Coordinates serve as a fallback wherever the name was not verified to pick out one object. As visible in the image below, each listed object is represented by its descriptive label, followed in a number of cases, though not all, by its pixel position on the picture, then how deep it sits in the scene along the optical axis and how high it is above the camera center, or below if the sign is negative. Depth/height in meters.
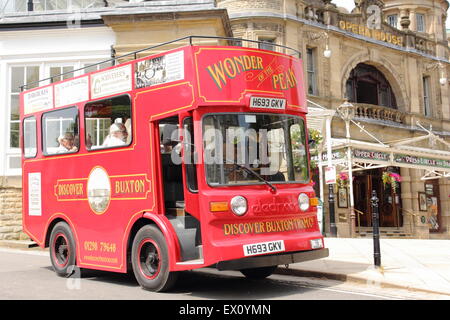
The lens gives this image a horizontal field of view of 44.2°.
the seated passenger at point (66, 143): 9.84 +1.14
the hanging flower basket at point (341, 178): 22.70 +0.78
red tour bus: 7.61 +0.53
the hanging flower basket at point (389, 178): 23.91 +0.75
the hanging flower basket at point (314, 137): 20.30 +2.19
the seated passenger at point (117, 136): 8.89 +1.12
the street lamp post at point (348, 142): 19.61 +1.92
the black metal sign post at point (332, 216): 20.12 -0.71
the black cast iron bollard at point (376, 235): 9.58 -0.69
